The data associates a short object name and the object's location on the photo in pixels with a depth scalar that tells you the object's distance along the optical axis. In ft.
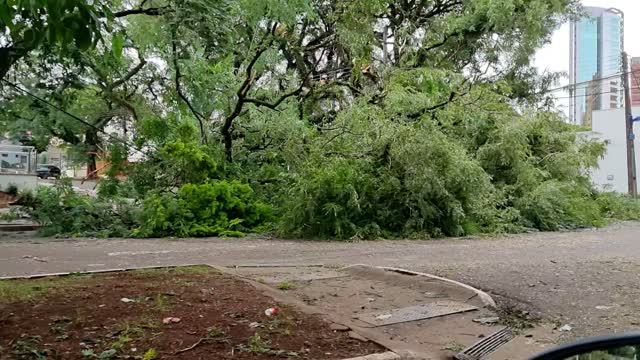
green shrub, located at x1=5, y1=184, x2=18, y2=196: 63.12
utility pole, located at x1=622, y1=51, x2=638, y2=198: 99.45
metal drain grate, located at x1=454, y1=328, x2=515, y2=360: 16.95
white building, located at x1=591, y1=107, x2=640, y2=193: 136.98
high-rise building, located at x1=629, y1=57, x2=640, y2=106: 100.58
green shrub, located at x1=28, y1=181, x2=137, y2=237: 48.08
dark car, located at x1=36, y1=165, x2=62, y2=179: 55.37
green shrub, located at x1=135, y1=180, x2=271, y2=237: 47.93
